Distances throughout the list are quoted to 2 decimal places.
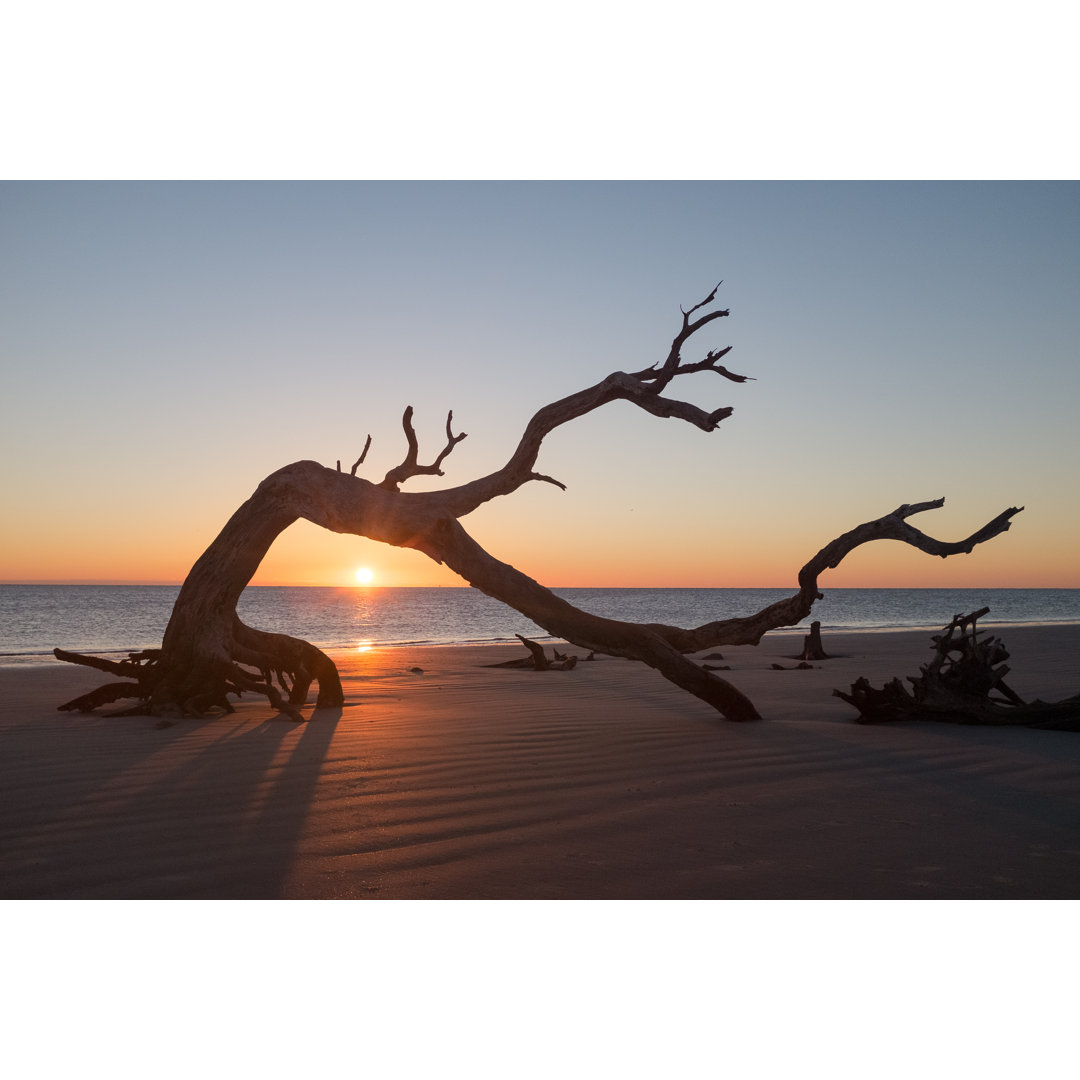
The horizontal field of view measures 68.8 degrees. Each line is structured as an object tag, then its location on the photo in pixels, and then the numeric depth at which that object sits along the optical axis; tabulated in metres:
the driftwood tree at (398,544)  6.00
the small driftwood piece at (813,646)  13.79
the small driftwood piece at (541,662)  11.50
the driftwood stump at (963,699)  5.97
